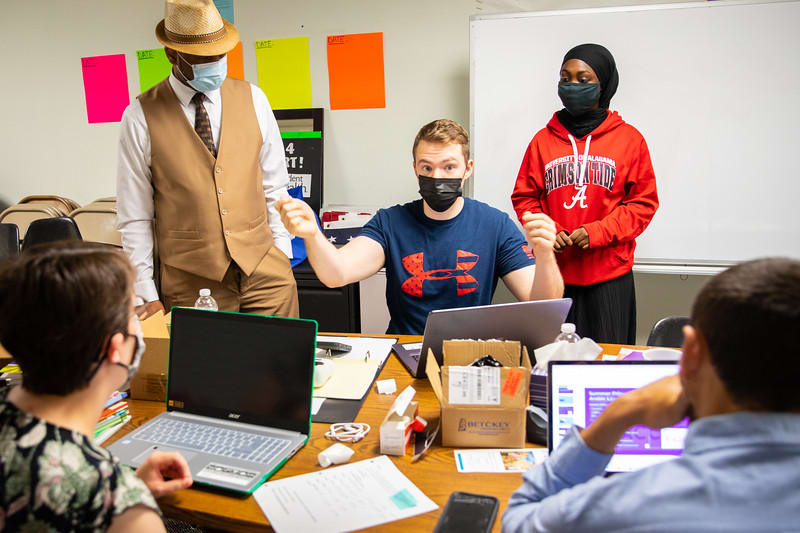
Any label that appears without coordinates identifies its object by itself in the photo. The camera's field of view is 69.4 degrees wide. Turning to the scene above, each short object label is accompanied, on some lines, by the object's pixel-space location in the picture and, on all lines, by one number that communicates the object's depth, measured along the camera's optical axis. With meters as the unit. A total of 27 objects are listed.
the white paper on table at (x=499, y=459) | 1.10
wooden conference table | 0.97
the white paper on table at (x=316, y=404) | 1.34
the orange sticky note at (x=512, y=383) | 1.15
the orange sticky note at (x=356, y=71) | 3.04
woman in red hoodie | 2.27
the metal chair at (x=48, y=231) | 2.25
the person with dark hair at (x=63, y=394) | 0.75
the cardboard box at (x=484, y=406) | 1.15
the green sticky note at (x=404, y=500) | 0.99
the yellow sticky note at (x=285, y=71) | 3.13
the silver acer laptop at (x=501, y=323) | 1.37
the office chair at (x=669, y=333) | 1.73
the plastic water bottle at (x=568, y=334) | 1.40
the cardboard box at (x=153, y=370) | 1.41
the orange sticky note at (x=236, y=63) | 3.21
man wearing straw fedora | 1.96
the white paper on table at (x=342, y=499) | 0.95
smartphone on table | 0.90
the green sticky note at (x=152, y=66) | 3.34
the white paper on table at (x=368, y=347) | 1.65
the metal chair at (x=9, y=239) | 2.38
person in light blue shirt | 0.58
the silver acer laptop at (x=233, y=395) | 1.15
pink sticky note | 3.42
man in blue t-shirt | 1.87
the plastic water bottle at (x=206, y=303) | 1.82
